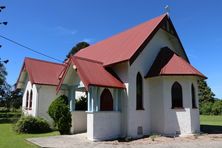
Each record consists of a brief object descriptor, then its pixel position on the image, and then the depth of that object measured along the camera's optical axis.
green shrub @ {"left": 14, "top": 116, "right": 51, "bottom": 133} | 18.11
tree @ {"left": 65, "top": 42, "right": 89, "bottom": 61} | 43.95
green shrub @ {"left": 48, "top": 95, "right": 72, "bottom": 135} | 16.38
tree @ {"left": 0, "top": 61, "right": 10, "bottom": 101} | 45.50
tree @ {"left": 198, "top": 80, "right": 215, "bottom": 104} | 54.38
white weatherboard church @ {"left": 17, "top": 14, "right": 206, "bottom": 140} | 14.84
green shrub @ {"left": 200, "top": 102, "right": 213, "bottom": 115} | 48.31
